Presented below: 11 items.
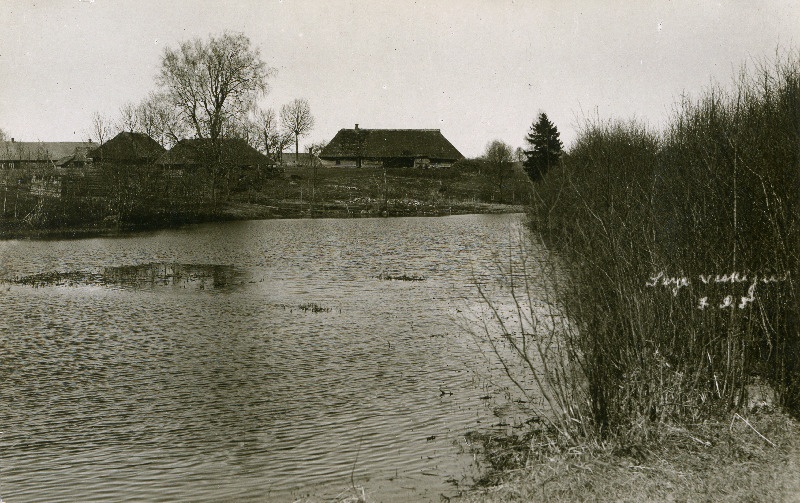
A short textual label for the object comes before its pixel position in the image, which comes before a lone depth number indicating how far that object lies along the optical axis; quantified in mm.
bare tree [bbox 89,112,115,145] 54644
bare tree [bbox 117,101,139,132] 55625
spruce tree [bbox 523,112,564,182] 36475
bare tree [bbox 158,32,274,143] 54438
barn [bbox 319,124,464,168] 89438
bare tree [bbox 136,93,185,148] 55344
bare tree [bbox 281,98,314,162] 87625
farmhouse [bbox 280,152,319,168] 88812
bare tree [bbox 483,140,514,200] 74500
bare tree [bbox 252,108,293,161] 64688
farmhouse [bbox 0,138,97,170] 84681
